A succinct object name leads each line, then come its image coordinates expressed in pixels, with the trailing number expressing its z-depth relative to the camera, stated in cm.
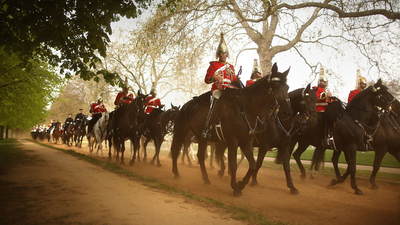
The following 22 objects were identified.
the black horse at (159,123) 1248
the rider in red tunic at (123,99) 1245
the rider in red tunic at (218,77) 655
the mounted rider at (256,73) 1052
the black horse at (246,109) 597
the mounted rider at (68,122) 2634
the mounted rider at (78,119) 2223
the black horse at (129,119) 1142
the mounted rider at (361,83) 1103
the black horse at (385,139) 803
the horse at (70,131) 2418
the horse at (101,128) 1423
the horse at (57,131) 3139
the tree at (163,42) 1388
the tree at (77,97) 3906
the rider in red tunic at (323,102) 835
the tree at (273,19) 1259
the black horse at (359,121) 779
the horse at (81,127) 1983
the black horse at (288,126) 737
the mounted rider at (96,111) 1586
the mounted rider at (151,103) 1341
